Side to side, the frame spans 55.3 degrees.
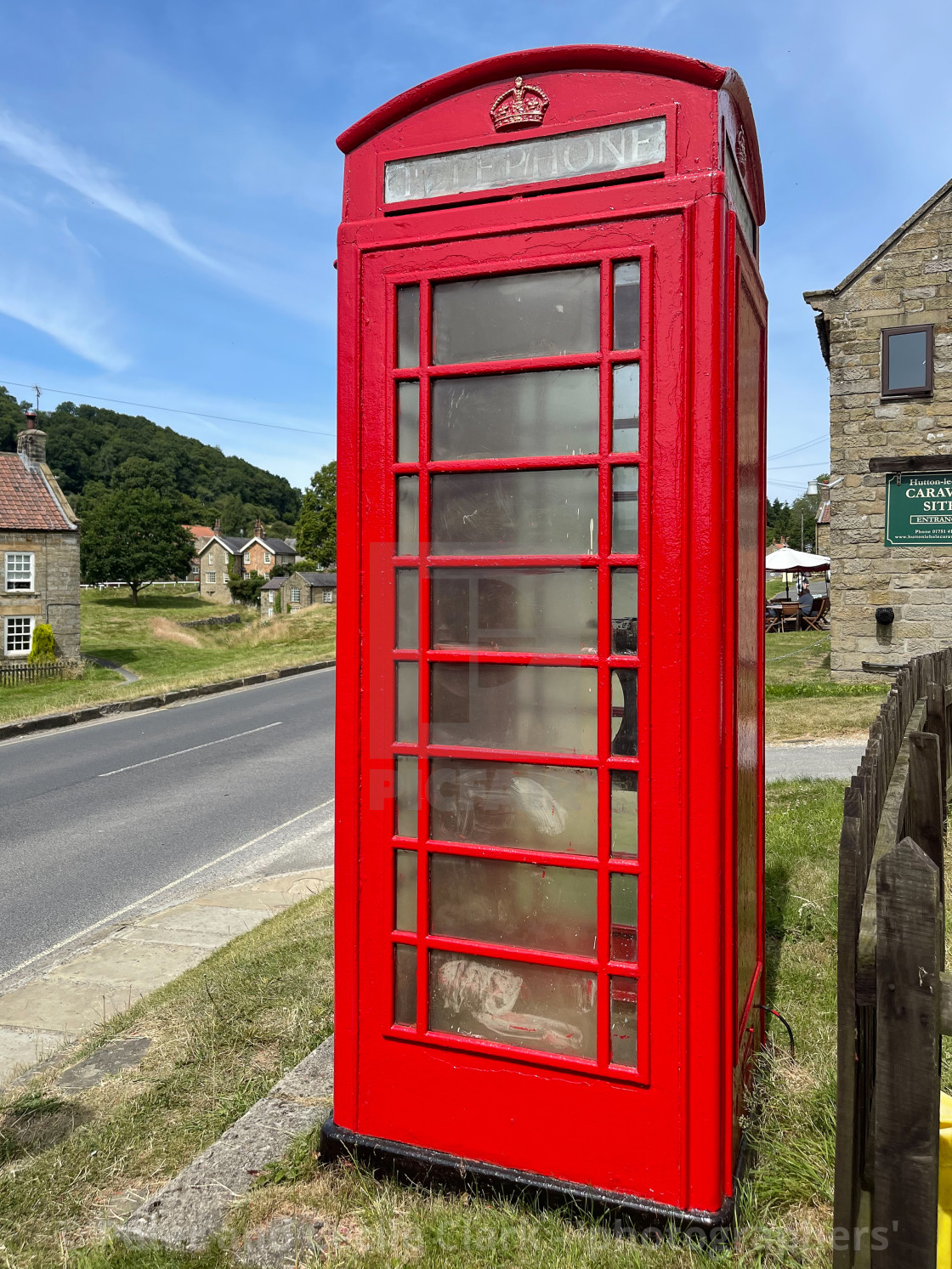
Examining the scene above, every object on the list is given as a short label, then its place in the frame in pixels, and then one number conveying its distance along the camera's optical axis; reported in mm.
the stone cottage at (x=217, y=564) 88562
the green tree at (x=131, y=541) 66688
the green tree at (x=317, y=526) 66188
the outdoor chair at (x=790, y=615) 28141
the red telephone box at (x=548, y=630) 2482
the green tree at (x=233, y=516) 114625
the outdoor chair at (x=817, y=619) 28059
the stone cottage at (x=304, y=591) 64125
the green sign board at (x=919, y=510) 13508
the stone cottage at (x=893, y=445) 13539
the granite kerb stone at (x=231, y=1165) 2615
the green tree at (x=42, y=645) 29766
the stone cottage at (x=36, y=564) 30516
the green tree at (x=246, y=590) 74000
